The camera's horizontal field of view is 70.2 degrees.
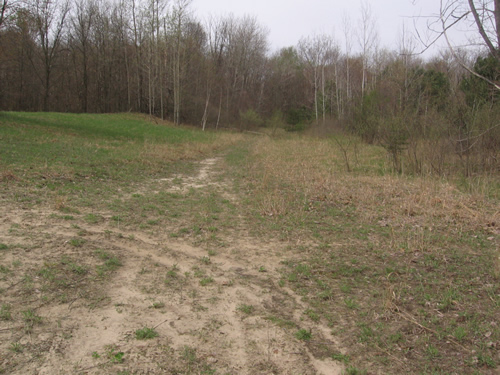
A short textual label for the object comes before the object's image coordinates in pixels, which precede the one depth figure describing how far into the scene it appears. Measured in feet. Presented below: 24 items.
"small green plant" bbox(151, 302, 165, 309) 11.59
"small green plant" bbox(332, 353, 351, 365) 9.53
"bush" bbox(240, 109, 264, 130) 133.90
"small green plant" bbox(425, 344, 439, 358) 9.71
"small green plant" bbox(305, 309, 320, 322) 11.51
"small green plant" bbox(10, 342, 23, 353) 8.90
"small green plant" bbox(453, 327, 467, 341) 10.36
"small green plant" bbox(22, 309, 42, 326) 10.07
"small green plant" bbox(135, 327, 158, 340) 9.93
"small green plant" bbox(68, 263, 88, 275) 13.21
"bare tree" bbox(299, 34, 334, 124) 124.79
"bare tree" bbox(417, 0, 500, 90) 11.16
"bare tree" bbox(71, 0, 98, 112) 128.57
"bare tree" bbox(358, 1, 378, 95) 99.25
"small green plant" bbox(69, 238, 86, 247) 15.49
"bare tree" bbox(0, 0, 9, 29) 58.90
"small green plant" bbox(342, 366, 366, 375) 9.02
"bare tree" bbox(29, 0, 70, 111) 118.21
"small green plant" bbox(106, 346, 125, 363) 8.95
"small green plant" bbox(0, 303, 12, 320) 10.08
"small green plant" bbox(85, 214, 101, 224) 19.24
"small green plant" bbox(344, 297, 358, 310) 12.24
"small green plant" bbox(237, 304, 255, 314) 11.77
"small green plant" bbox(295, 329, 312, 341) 10.43
